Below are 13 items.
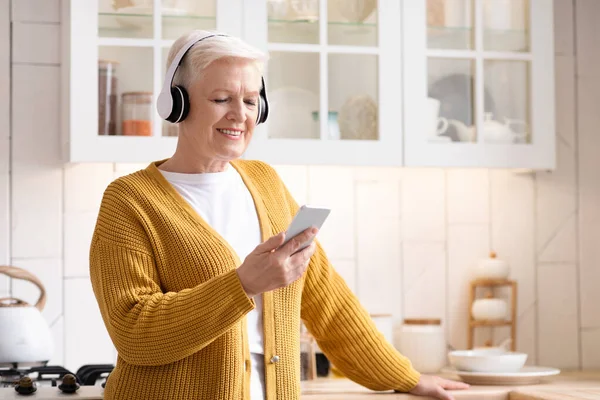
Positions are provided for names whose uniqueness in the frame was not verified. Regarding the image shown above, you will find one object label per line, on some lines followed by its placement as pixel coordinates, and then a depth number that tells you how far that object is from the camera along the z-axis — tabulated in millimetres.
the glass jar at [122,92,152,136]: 2604
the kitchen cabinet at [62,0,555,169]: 2588
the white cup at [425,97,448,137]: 2752
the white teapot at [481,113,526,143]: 2799
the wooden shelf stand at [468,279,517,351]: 2980
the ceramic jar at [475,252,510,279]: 2986
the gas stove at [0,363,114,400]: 1912
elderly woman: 1573
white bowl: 2484
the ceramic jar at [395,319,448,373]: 2809
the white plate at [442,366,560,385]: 2459
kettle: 2352
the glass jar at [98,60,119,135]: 2582
